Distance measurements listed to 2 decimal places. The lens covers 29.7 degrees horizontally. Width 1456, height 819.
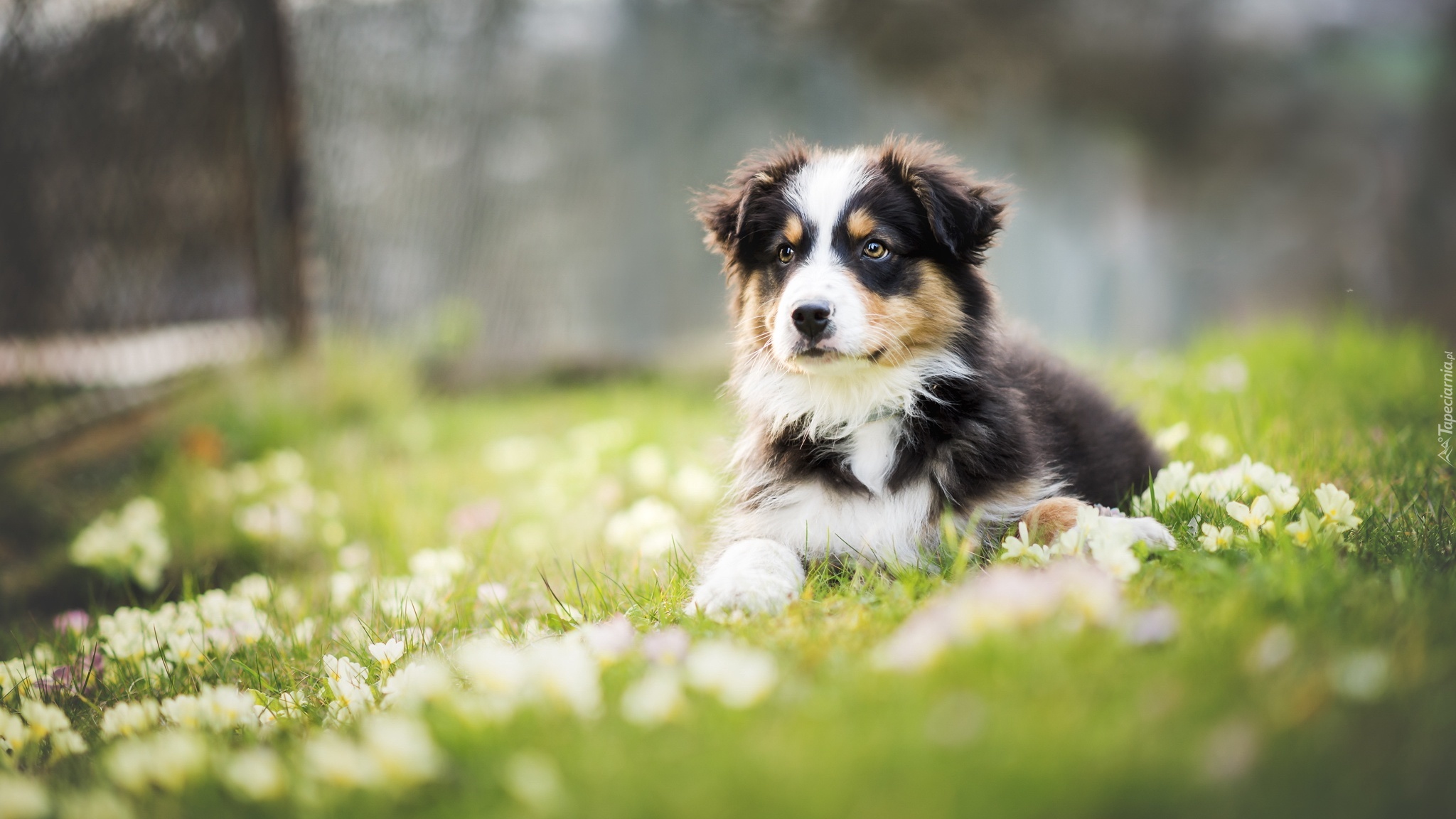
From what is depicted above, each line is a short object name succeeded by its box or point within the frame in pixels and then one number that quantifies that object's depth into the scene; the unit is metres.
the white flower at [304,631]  1.40
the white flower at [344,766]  1.16
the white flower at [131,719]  1.27
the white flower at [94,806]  1.17
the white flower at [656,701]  1.17
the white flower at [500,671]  1.19
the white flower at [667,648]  1.22
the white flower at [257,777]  1.17
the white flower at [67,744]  1.25
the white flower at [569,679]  1.18
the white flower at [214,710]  1.26
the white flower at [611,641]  1.23
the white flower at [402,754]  1.16
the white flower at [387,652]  1.31
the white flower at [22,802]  1.17
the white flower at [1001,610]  1.19
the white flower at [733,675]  1.17
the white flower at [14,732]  1.25
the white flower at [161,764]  1.18
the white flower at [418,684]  1.20
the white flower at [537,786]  1.08
